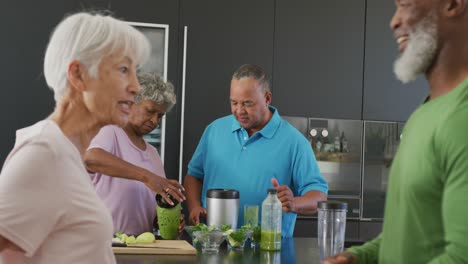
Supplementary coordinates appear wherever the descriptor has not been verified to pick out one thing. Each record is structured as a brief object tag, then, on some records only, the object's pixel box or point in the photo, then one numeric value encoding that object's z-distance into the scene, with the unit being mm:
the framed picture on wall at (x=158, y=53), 3686
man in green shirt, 970
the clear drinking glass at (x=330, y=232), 2143
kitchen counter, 2025
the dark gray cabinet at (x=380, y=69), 4086
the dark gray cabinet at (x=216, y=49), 3768
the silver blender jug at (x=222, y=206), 2354
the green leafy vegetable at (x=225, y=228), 2301
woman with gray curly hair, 2303
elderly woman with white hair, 1057
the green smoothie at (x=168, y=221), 2357
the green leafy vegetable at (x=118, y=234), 2216
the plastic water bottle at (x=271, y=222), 2260
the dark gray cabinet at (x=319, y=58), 3936
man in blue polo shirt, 2697
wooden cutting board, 2098
